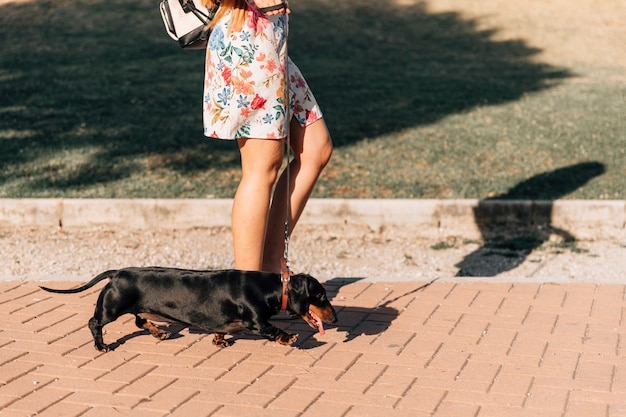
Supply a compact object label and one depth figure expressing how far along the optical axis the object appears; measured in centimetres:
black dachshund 406
